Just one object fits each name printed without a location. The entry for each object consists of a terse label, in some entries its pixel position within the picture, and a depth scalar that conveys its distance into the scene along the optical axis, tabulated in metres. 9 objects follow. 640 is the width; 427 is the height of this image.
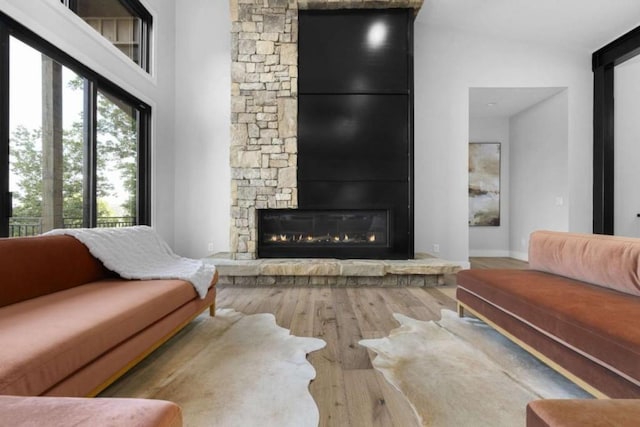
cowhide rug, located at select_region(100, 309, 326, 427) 1.37
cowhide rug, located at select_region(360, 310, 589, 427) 1.39
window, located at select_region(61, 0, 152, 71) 3.12
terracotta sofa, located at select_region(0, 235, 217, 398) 1.09
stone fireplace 4.09
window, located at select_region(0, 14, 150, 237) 2.36
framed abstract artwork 6.08
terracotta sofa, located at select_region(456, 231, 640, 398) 1.23
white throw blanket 2.18
